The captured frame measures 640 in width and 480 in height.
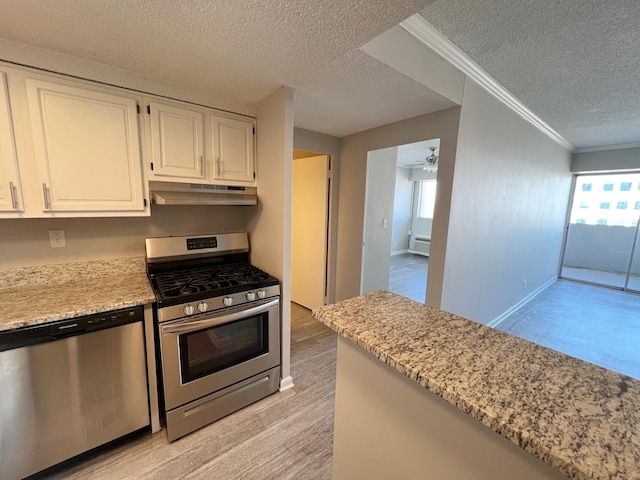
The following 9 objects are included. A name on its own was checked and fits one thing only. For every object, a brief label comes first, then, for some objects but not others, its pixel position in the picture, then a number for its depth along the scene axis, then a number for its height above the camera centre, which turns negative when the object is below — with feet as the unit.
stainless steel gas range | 5.41 -2.96
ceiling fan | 13.06 +2.34
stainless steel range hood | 6.08 +0.15
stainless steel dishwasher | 4.26 -3.46
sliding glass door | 16.46 -1.39
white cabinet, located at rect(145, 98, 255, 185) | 6.13 +1.42
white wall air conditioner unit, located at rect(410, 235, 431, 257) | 25.77 -3.85
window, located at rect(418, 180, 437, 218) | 26.03 +0.87
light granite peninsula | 1.68 -1.45
